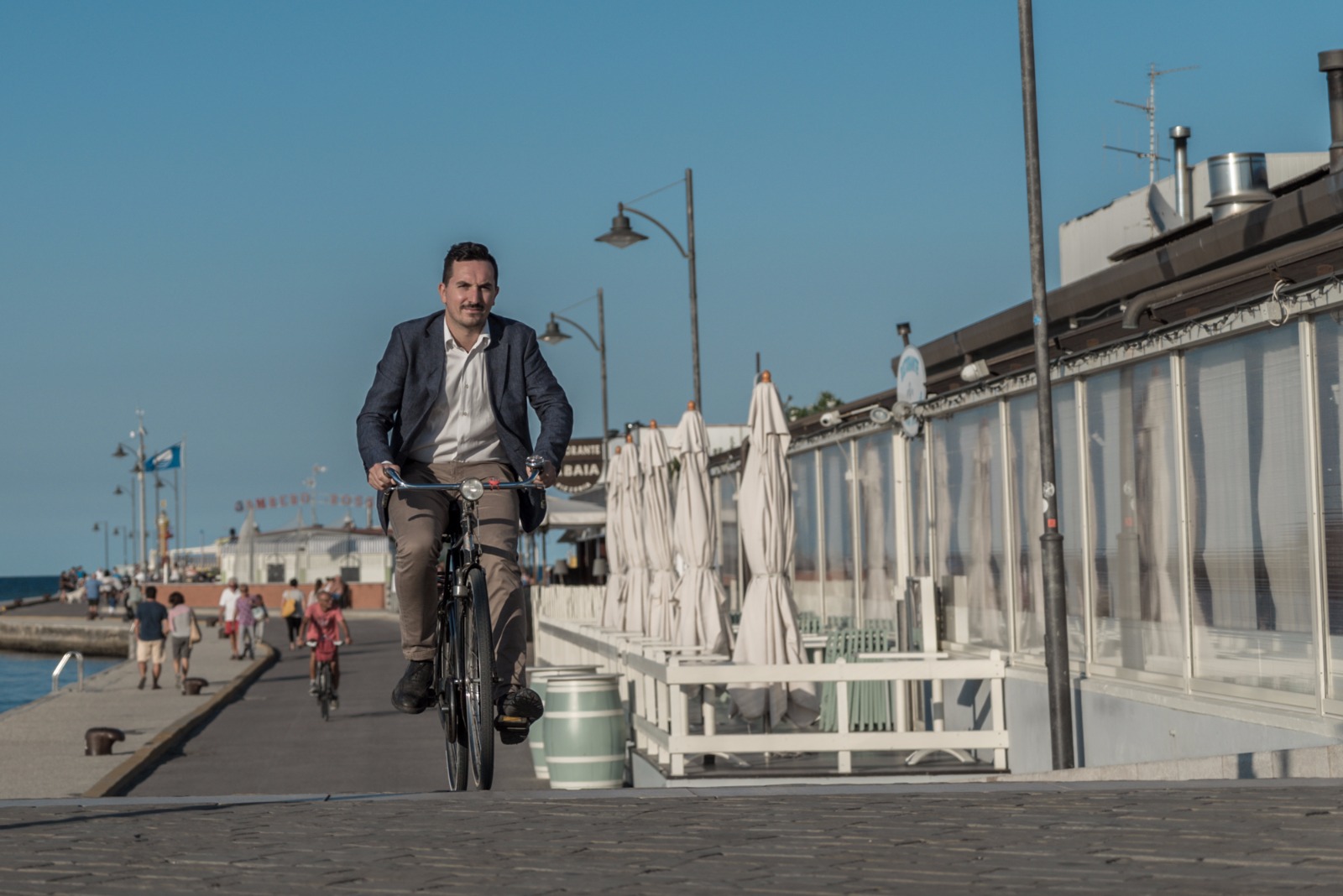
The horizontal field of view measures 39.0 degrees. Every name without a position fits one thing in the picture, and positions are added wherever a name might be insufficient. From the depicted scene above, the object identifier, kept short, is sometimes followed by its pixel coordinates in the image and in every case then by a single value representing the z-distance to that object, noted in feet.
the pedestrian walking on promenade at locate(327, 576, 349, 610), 185.52
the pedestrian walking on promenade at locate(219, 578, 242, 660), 150.41
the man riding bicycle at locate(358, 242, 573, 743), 24.06
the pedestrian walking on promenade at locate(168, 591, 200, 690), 115.03
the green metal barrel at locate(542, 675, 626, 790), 52.08
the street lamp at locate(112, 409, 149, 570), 333.01
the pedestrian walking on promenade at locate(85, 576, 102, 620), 274.18
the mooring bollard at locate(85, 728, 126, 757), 73.67
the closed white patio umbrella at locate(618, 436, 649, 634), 83.35
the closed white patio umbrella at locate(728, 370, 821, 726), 54.08
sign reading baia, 168.45
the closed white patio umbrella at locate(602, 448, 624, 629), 87.97
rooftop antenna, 105.09
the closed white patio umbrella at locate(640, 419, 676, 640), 77.36
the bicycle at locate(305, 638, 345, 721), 91.20
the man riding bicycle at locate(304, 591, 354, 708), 92.34
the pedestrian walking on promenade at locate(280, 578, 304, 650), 165.78
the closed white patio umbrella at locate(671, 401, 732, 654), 63.82
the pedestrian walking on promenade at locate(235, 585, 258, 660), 148.66
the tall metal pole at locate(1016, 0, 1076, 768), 48.60
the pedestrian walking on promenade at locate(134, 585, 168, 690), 117.19
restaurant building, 39.78
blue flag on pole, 333.83
